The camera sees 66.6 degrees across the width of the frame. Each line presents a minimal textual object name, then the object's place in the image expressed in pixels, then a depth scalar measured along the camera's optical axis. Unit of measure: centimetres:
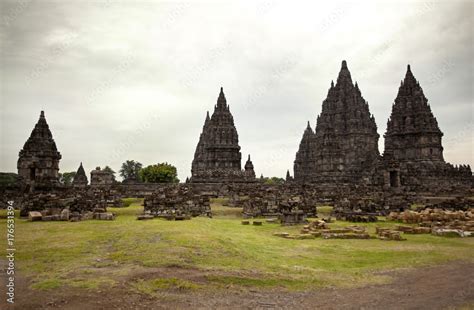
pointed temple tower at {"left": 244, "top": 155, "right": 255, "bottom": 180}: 4654
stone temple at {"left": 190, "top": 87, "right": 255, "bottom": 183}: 5622
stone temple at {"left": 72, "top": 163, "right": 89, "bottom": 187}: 5545
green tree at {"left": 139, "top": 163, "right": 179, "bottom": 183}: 6731
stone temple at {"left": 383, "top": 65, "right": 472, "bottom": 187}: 4716
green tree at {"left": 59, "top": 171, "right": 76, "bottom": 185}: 10126
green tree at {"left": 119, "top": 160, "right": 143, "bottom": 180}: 9319
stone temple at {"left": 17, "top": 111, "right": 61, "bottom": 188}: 3916
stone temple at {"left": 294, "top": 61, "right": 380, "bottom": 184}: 5188
